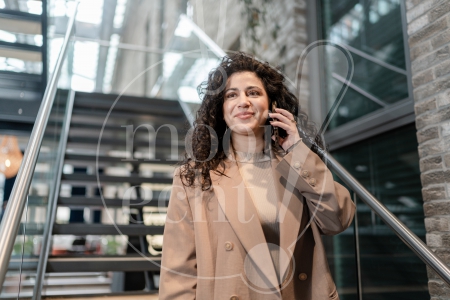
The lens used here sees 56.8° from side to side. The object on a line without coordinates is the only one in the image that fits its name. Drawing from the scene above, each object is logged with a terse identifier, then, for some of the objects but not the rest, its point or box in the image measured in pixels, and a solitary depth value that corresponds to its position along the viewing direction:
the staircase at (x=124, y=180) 2.77
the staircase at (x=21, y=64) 3.46
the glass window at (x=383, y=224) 2.62
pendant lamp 4.12
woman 1.38
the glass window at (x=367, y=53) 2.86
